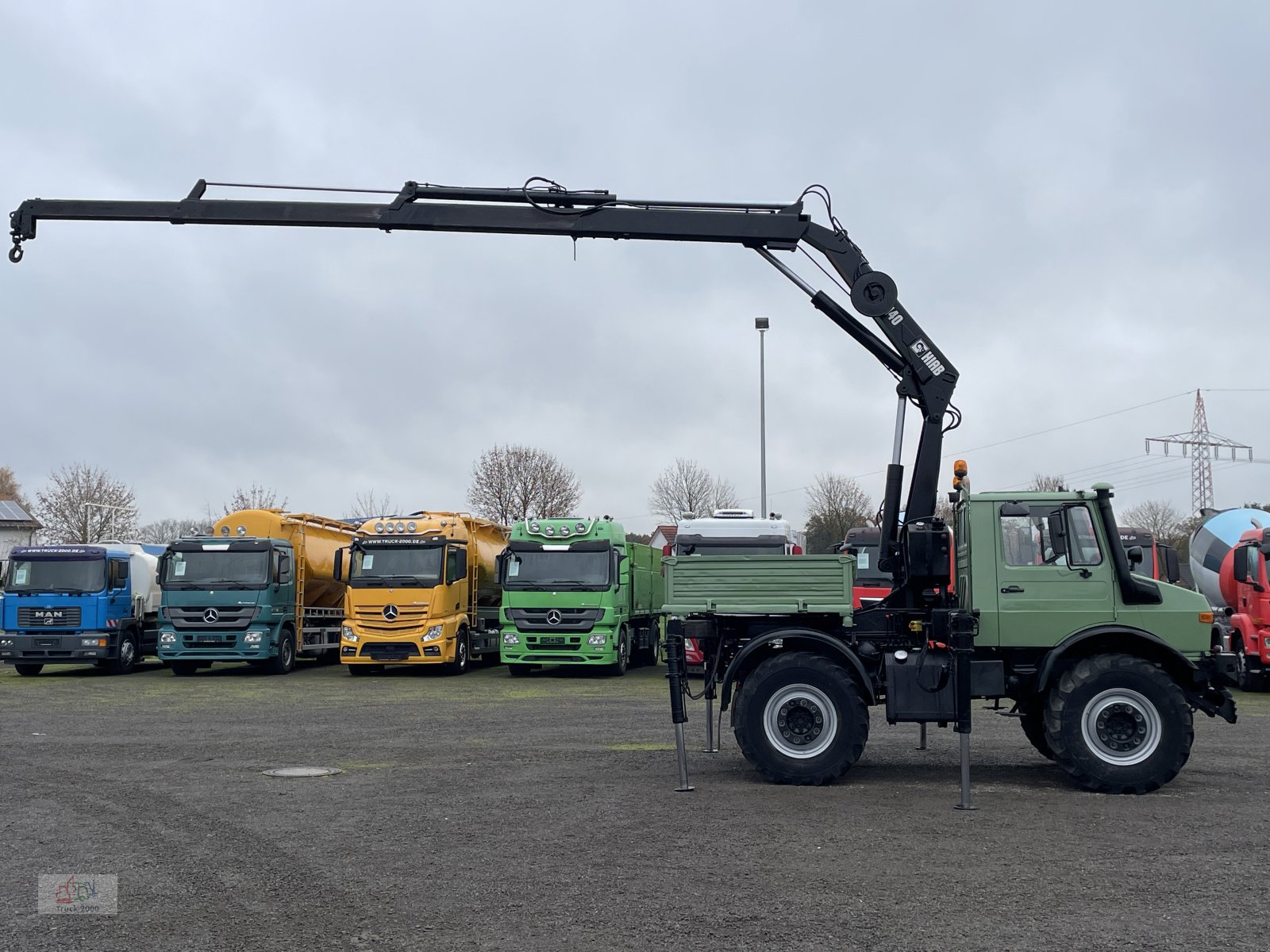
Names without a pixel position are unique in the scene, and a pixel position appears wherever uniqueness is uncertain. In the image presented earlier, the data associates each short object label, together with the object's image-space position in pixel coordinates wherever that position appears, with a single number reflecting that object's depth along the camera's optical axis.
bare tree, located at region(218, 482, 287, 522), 69.40
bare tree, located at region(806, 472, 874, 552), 52.59
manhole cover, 11.17
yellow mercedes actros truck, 24.41
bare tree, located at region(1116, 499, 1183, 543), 67.56
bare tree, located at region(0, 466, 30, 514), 110.72
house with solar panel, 90.44
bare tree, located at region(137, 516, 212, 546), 80.75
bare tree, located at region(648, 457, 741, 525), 59.48
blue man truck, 25.47
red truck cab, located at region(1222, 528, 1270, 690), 19.52
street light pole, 35.31
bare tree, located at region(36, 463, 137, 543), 67.56
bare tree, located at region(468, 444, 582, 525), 53.25
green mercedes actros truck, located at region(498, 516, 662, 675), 23.61
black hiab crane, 12.15
